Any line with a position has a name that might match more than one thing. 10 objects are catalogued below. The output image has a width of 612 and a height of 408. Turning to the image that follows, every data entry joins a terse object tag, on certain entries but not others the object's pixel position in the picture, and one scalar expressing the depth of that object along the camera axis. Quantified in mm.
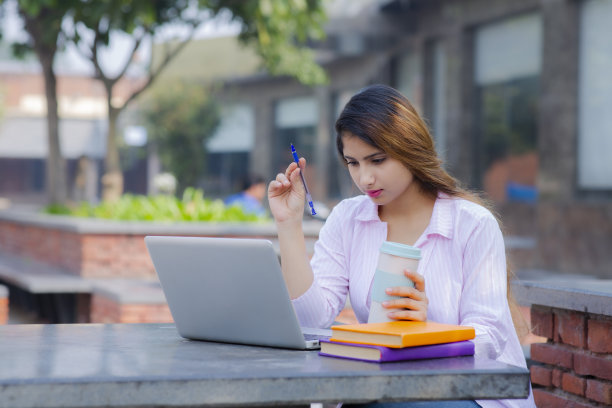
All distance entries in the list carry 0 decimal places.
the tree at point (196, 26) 10328
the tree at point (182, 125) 30422
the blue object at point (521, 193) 13875
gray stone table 1765
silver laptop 2189
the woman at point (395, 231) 2684
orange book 2012
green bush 9414
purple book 2004
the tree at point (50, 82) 11655
